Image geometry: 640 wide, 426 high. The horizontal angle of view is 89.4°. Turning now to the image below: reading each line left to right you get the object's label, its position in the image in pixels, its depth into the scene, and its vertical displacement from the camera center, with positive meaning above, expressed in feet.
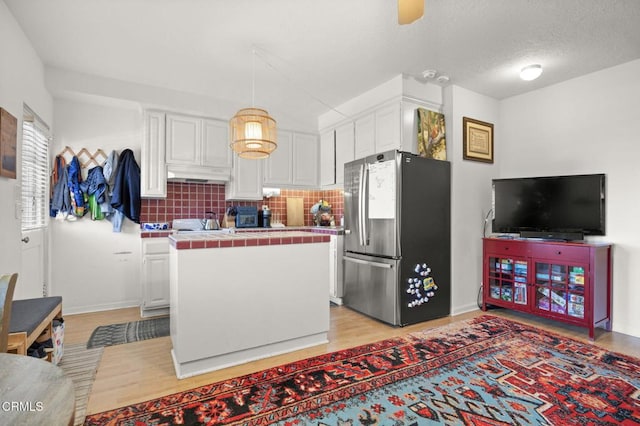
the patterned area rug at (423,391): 5.96 -3.72
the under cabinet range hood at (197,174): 13.08 +1.68
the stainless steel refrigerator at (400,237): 10.83 -0.79
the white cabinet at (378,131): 11.93 +3.28
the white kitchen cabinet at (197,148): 13.09 +2.75
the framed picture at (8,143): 7.45 +1.68
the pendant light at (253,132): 8.37 +2.15
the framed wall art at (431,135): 11.92 +3.01
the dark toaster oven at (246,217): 14.52 -0.14
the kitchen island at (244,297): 7.37 -2.06
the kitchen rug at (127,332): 9.54 -3.77
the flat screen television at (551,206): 10.55 +0.32
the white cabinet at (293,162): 15.49 +2.56
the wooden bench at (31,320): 5.37 -2.03
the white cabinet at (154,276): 11.82 -2.32
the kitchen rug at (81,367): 6.41 -3.75
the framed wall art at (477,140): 12.74 +3.03
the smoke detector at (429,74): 11.23 +4.96
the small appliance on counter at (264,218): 15.26 -0.19
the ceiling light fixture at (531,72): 10.52 +4.69
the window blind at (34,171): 9.92 +1.39
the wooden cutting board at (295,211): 16.74 +0.14
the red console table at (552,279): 9.93 -2.17
